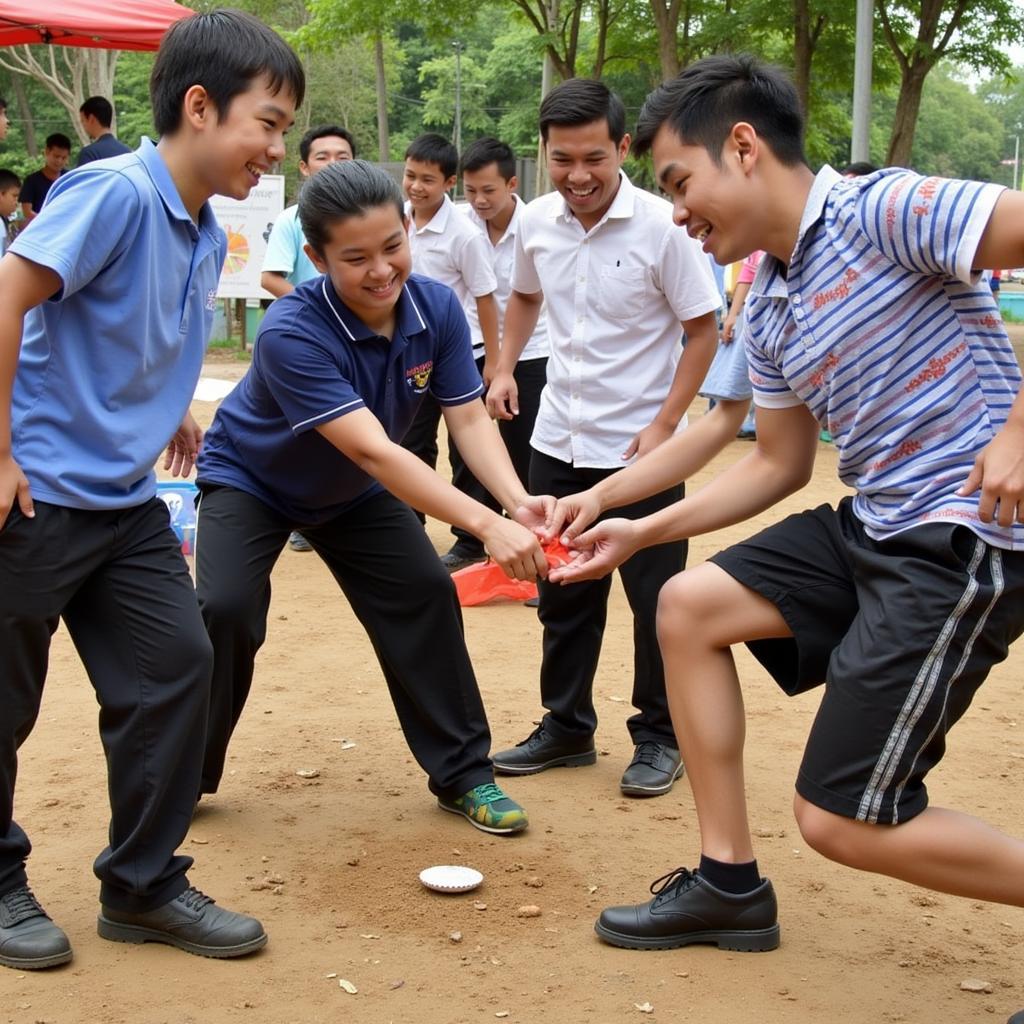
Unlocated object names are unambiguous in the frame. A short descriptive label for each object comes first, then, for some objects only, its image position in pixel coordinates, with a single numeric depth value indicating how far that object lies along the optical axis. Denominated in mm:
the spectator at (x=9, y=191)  12156
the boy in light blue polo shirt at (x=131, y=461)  3164
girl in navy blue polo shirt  3764
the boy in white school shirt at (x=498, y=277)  7254
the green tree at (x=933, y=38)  17953
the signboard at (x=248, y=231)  15641
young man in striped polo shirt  2820
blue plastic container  7191
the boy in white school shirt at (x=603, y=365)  4699
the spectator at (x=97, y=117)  11977
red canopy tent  10227
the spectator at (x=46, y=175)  13242
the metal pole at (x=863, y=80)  15430
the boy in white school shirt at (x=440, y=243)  7582
